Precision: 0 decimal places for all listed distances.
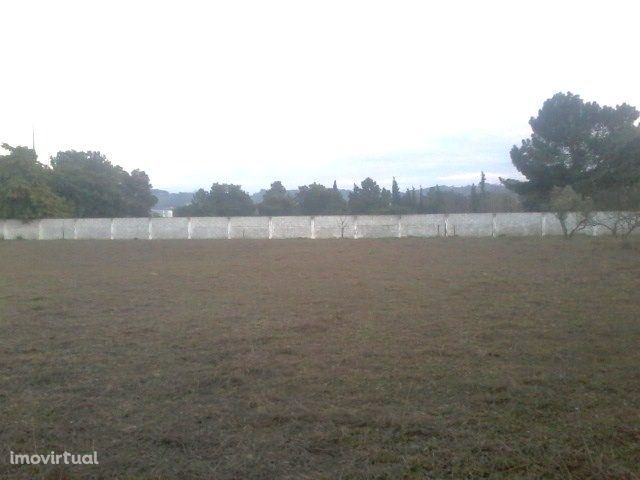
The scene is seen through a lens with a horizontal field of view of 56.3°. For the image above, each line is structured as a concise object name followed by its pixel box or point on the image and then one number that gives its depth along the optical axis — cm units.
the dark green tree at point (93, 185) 4125
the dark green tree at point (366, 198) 5300
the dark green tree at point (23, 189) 3472
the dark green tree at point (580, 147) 3275
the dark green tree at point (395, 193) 5885
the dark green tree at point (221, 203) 5144
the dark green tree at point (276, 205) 5294
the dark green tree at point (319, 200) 5347
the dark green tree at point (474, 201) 4897
